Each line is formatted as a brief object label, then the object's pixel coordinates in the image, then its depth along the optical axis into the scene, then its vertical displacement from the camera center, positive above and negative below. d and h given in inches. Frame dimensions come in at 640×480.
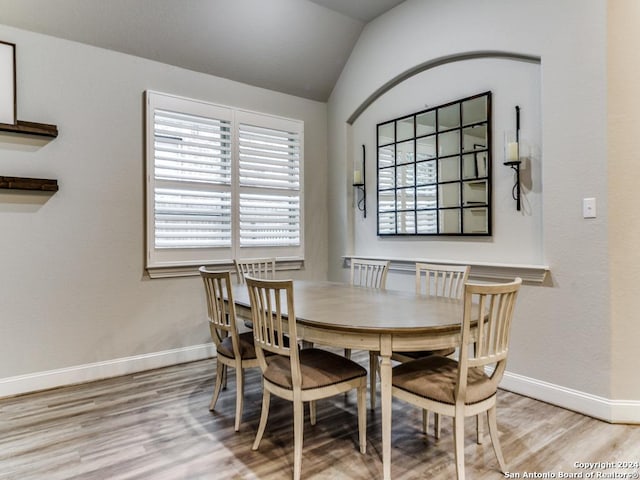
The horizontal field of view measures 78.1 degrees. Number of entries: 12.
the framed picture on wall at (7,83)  108.0 +44.5
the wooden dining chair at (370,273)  120.1 -10.1
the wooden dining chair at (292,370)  73.0 -25.9
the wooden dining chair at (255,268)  128.8 -8.7
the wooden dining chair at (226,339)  90.9 -24.1
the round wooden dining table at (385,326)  68.6 -15.0
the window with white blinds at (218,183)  134.3 +22.3
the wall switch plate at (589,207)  96.4 +8.1
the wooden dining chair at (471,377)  65.1 -25.6
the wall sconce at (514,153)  110.0 +24.6
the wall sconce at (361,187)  161.2 +23.1
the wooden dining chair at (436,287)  89.4 -12.4
